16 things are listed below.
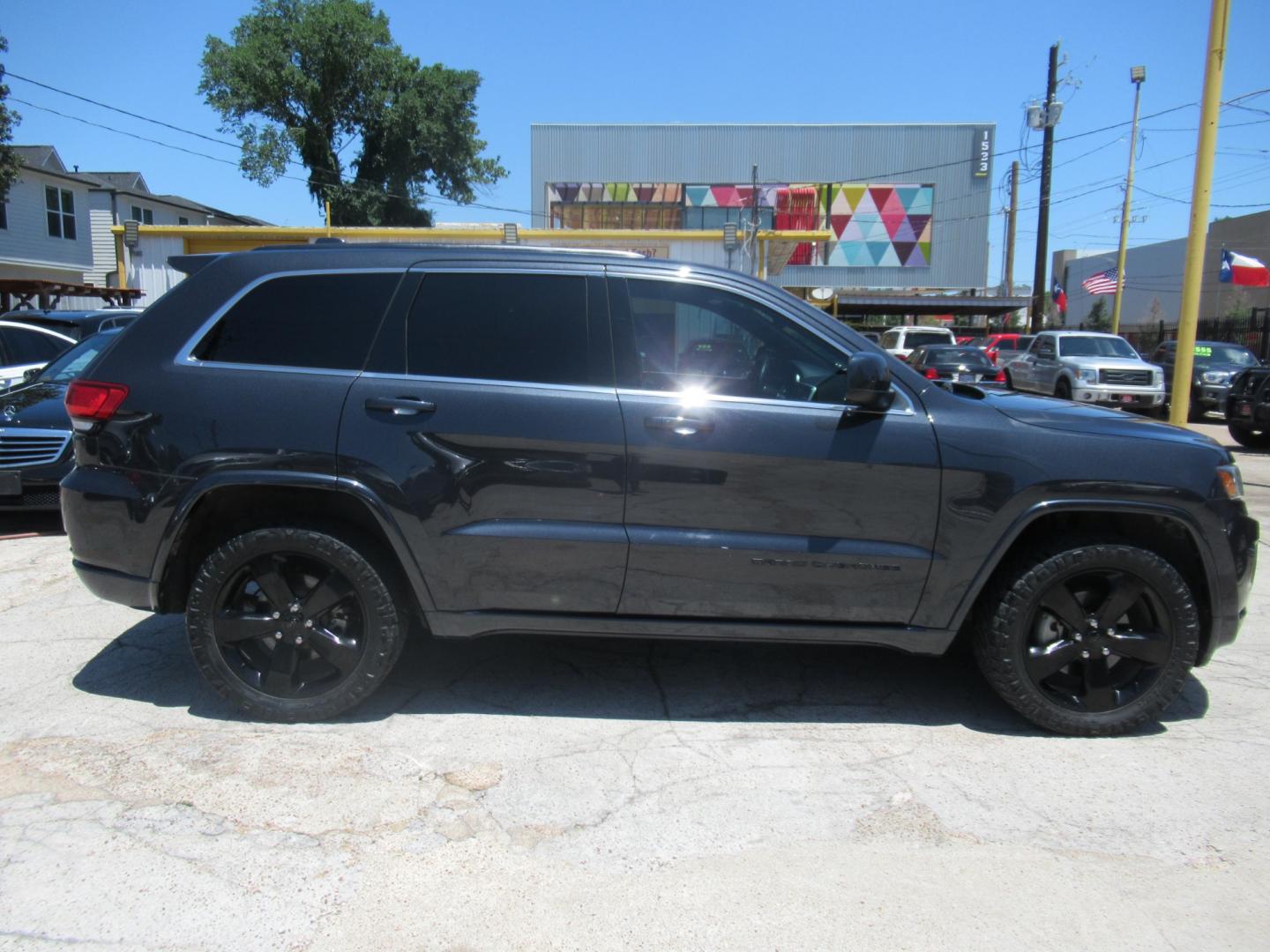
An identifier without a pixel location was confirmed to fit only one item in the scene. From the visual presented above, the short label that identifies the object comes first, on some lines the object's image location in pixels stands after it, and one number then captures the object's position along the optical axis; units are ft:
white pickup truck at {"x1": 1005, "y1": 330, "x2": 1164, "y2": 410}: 61.87
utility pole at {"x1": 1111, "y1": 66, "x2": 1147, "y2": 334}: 92.73
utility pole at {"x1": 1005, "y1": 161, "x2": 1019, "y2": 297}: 133.69
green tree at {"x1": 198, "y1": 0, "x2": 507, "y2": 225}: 126.00
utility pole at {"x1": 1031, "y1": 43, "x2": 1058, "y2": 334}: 104.63
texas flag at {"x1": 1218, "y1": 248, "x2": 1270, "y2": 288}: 107.45
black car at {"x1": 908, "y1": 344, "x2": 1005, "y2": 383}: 63.57
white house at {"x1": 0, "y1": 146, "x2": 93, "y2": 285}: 100.48
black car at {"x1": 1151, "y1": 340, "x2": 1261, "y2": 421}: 60.95
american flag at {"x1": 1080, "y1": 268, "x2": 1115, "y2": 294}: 104.40
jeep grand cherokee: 11.80
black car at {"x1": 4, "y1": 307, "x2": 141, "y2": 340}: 33.19
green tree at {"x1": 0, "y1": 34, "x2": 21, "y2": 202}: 70.58
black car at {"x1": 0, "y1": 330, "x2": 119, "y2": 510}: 22.61
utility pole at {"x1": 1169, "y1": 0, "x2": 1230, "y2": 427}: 32.22
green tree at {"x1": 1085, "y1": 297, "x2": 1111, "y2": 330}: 174.09
